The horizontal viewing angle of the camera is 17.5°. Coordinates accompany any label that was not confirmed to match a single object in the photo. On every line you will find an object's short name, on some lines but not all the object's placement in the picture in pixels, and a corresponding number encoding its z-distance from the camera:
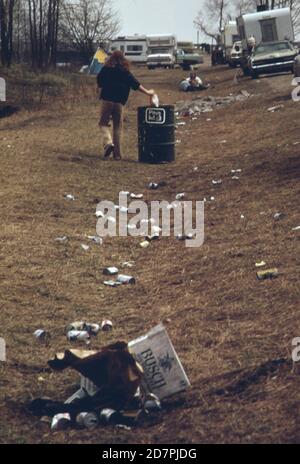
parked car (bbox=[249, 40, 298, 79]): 37.53
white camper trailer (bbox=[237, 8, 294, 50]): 45.66
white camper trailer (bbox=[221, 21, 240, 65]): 66.88
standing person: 16.14
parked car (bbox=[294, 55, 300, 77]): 29.08
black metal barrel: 16.09
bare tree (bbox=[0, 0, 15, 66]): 40.17
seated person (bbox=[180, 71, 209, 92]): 39.56
